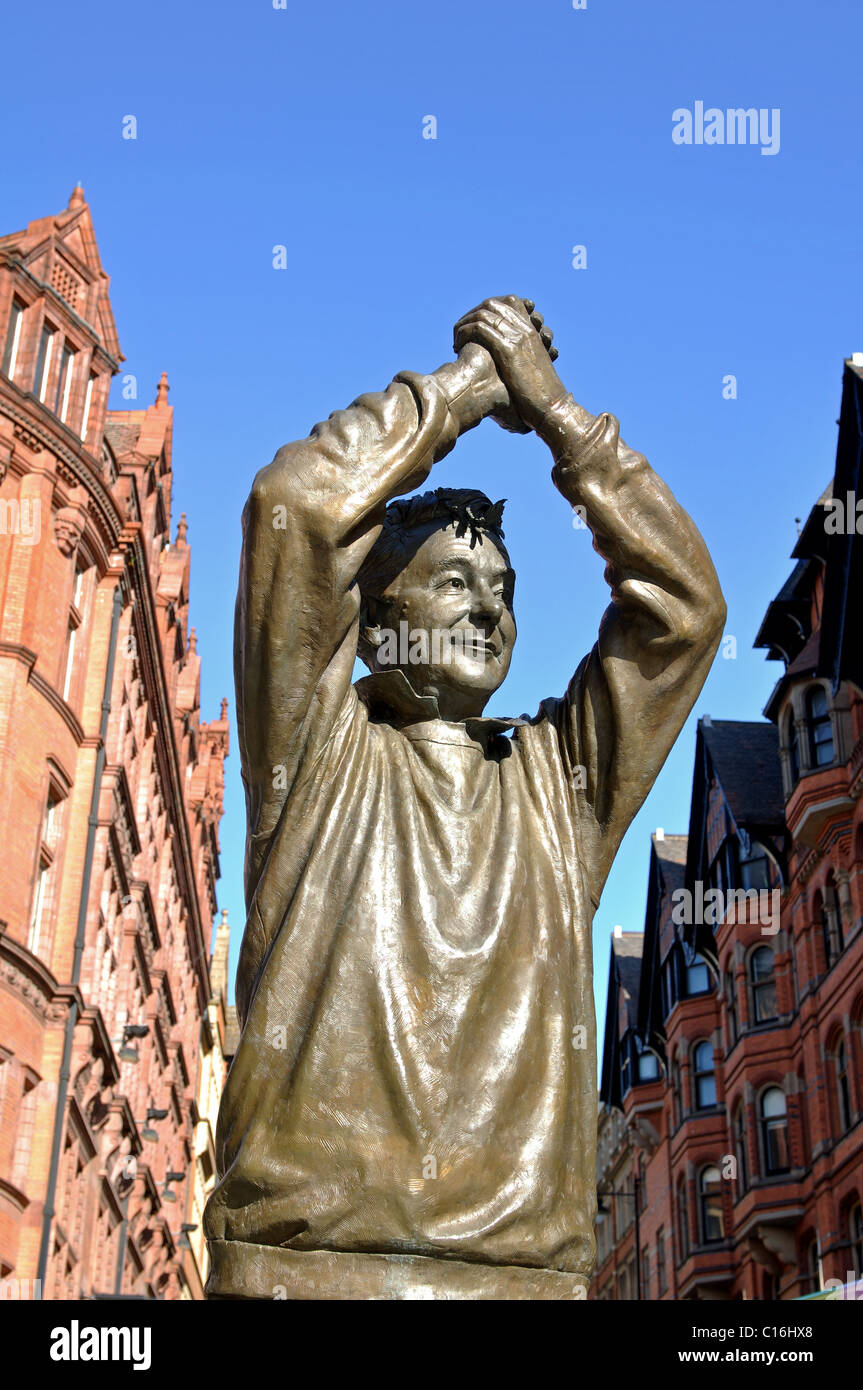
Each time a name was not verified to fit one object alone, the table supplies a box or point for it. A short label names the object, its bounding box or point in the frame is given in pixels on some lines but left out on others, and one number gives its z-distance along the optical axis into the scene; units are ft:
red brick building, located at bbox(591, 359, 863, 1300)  111.96
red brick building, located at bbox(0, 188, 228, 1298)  93.50
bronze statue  11.44
